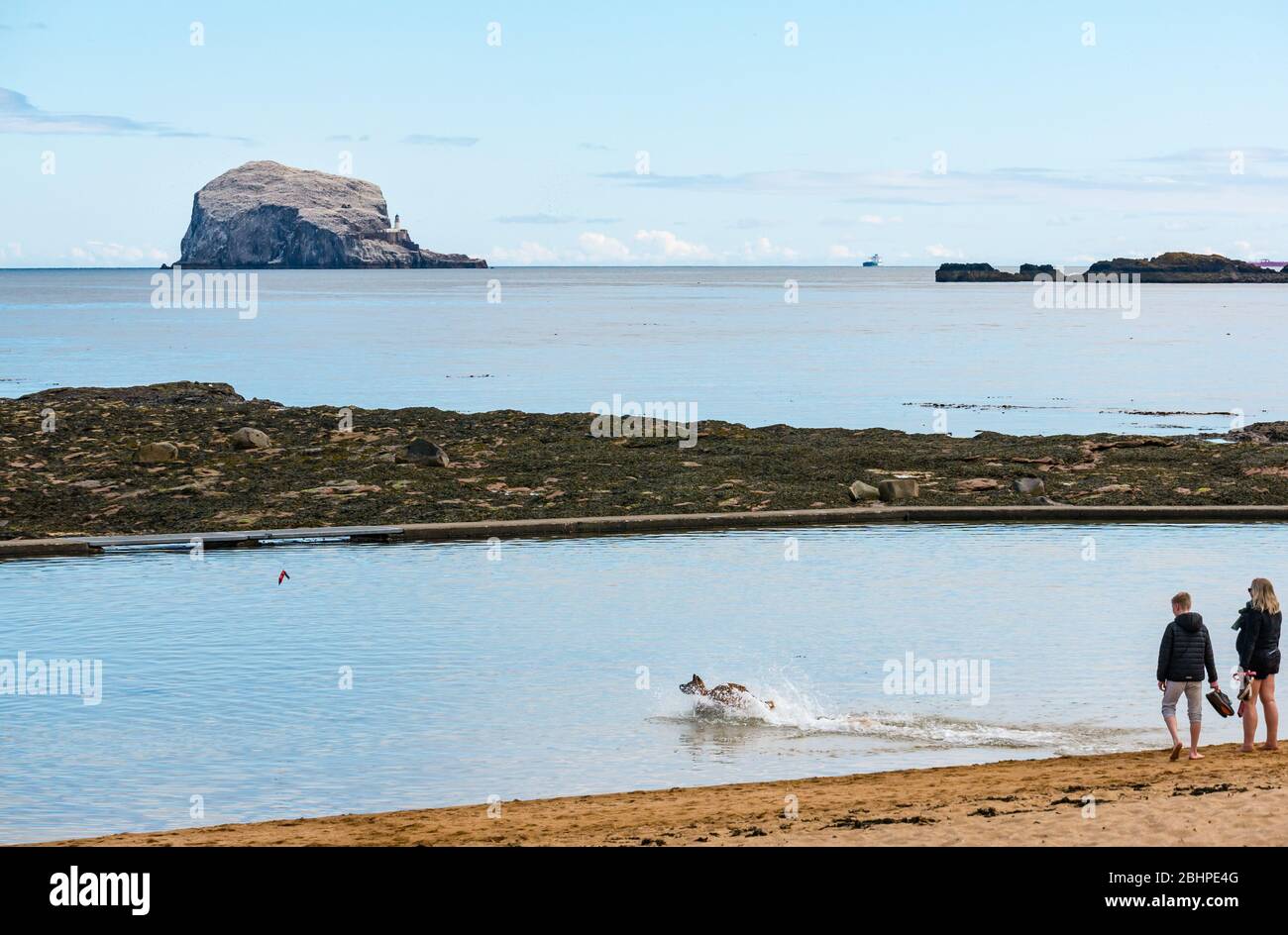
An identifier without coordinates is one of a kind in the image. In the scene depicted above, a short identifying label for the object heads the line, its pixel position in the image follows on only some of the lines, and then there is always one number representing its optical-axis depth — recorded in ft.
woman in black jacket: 50.49
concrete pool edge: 99.60
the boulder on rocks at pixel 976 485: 117.29
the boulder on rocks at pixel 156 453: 128.47
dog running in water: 58.90
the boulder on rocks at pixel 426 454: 127.24
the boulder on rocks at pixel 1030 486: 115.96
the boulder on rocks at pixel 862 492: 112.57
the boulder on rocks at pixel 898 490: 112.68
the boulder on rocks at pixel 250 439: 136.26
